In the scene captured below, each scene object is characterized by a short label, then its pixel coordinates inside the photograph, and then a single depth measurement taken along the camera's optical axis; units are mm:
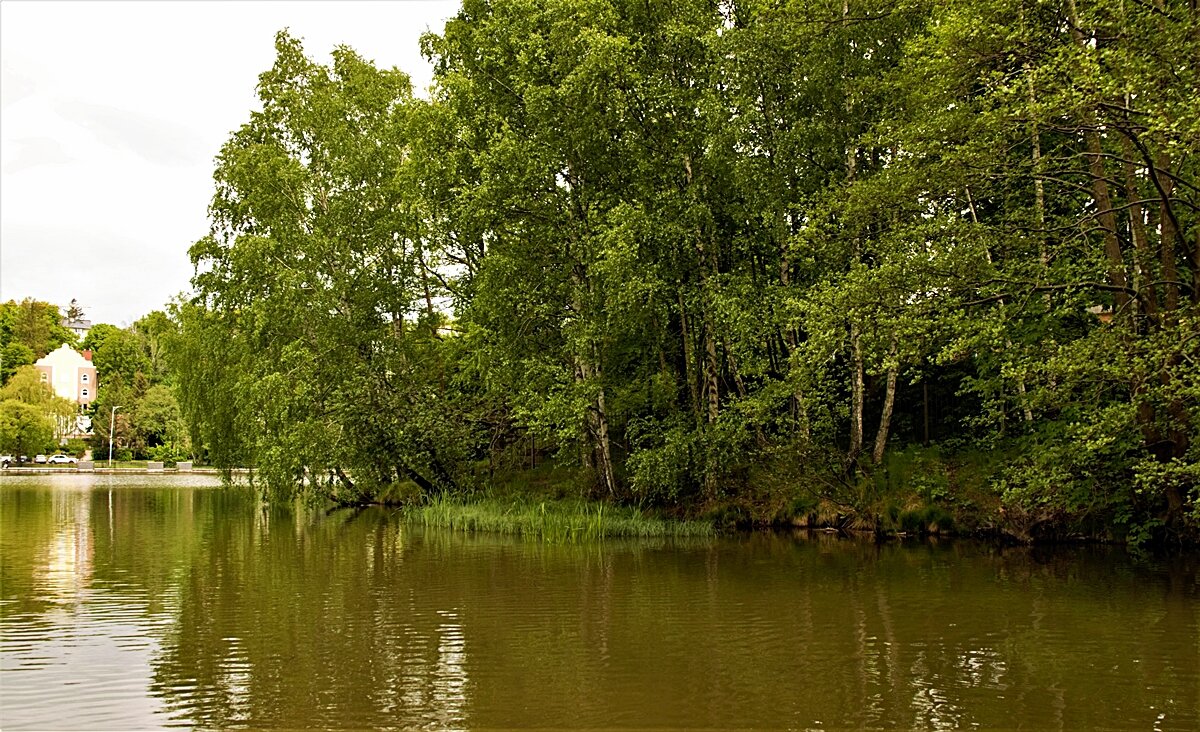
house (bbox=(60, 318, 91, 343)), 155000
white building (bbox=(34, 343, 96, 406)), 114312
